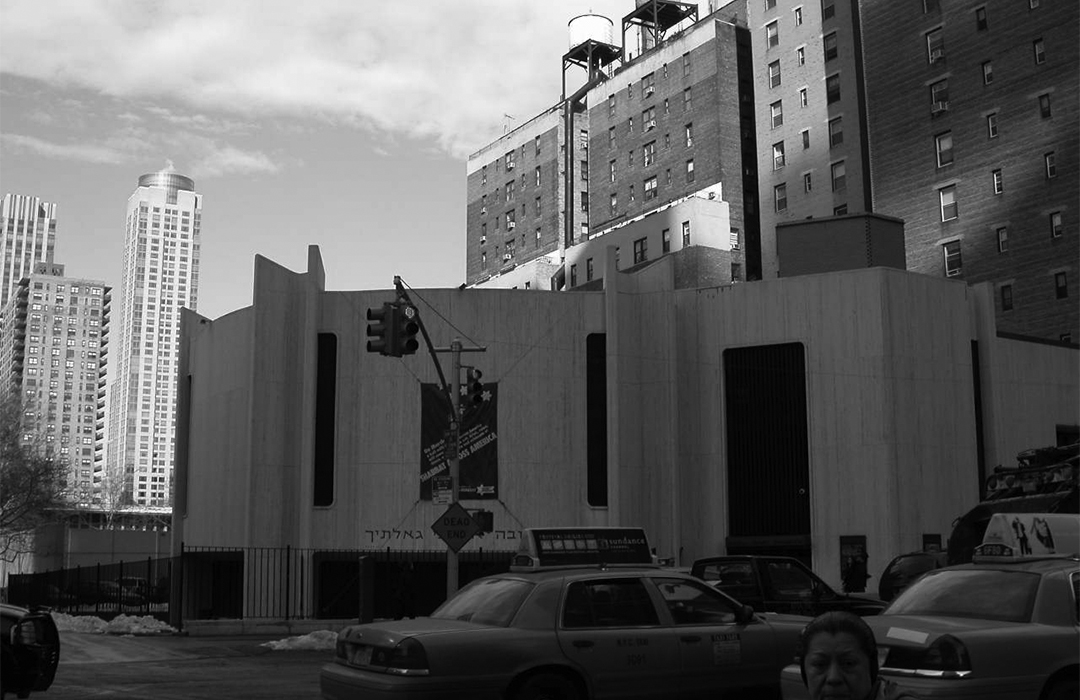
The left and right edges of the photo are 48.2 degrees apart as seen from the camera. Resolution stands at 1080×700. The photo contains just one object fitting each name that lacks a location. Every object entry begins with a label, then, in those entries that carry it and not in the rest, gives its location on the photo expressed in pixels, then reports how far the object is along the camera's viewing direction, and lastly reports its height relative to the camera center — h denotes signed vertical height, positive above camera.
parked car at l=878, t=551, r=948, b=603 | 22.70 -0.85
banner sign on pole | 39.19 +2.70
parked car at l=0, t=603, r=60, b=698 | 9.80 -0.96
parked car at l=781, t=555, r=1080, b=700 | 8.41 -0.78
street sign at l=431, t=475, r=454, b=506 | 25.42 +0.76
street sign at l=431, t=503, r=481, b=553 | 24.25 +0.02
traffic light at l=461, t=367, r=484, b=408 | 26.39 +3.03
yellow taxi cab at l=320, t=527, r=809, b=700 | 10.09 -1.01
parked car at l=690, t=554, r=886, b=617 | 17.28 -0.84
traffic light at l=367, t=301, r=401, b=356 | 21.96 +3.59
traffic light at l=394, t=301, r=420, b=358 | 21.92 +3.56
